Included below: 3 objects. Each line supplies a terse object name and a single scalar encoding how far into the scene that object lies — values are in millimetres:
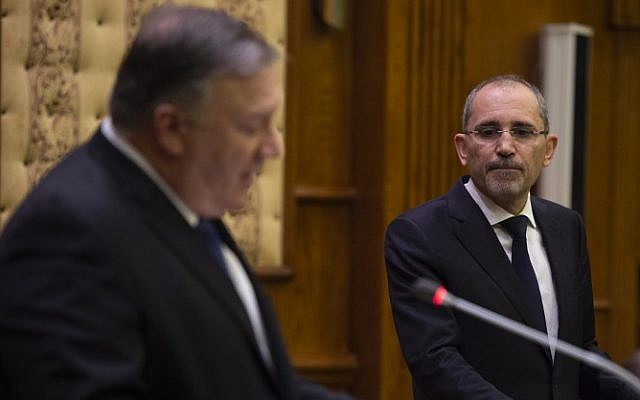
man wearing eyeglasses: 5793
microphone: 4277
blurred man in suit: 3322
